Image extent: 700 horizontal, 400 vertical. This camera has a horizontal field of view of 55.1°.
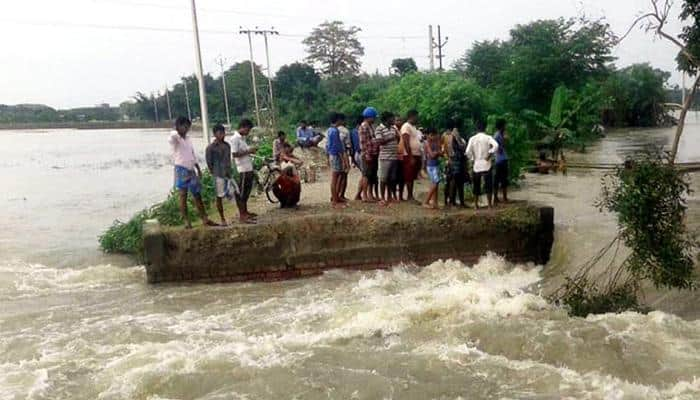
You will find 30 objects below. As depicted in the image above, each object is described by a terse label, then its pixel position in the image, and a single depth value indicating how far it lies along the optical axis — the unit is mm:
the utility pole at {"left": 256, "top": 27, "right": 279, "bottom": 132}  34950
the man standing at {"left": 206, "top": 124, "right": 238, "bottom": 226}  9844
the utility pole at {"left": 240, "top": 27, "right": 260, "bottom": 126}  39312
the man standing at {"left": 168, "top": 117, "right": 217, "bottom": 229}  9250
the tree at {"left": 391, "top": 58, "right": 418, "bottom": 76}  56150
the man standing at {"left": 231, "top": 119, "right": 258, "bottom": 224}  10280
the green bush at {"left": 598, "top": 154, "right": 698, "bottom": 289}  6980
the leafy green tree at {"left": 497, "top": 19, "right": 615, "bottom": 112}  30828
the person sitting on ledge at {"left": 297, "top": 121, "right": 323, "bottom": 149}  17328
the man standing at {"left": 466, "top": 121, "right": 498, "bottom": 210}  10570
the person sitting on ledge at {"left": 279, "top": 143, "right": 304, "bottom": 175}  11781
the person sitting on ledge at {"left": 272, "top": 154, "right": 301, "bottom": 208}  11805
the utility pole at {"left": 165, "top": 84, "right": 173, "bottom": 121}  88794
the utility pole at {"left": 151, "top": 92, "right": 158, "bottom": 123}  98562
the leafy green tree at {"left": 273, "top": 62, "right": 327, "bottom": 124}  53250
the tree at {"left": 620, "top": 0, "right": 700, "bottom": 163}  9773
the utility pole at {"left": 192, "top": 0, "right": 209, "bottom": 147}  20500
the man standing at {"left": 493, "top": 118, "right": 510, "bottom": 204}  11039
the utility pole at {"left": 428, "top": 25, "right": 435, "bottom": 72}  40650
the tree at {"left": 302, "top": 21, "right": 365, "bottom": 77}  72938
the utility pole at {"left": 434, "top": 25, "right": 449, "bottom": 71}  43844
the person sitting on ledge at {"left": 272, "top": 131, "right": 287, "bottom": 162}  13877
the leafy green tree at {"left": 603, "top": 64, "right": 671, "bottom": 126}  50969
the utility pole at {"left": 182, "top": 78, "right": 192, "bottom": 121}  80662
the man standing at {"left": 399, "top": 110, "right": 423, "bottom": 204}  11284
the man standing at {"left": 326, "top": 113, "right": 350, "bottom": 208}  11336
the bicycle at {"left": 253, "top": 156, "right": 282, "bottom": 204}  12648
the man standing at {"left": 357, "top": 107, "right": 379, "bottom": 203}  11234
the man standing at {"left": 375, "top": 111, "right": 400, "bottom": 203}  11031
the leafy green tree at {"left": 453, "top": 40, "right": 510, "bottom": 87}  42312
